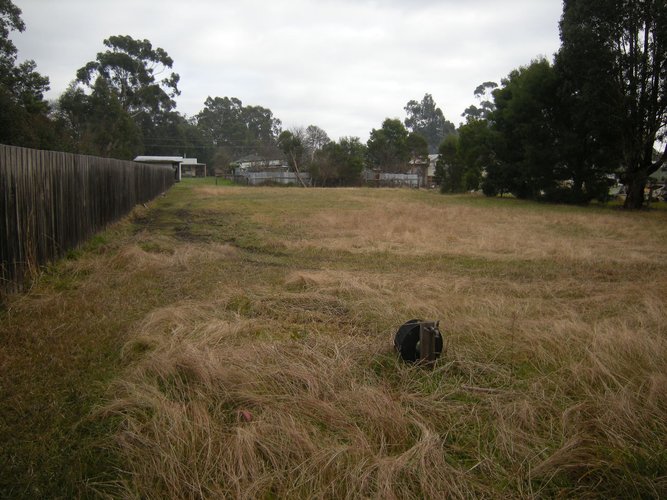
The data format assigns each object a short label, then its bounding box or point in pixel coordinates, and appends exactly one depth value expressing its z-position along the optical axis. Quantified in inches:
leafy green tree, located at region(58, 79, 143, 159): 1566.2
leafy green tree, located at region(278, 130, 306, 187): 1913.1
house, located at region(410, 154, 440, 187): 2212.5
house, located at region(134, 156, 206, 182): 1961.1
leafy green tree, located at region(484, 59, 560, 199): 949.8
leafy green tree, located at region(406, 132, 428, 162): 2197.1
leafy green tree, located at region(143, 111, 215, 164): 2534.4
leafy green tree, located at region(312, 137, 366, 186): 1882.4
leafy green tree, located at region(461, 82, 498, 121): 3716.8
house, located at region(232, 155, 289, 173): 2325.7
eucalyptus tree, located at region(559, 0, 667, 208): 745.6
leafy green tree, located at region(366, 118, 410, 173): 2114.9
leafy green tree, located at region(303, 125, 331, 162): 2192.4
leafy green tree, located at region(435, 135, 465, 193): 1418.6
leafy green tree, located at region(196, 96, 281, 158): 3329.2
